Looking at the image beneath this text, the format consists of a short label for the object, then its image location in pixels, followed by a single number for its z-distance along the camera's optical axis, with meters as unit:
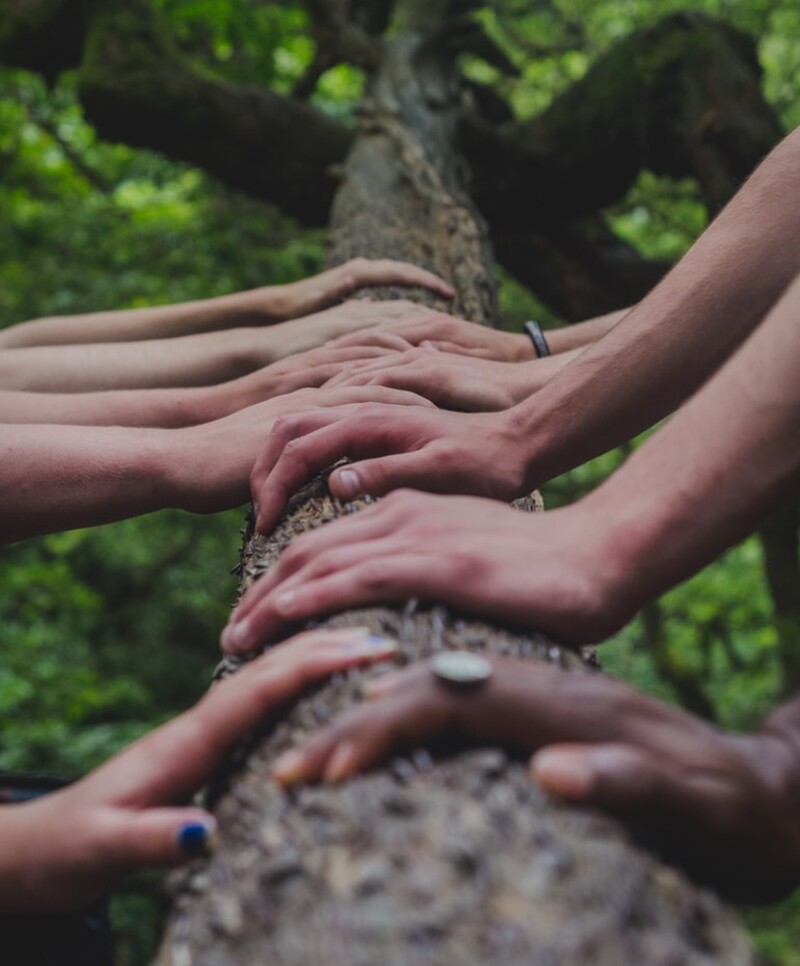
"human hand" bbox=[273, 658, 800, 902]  0.45
